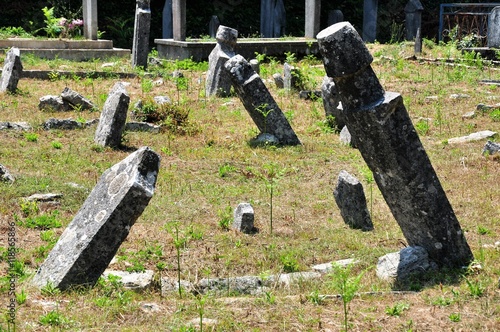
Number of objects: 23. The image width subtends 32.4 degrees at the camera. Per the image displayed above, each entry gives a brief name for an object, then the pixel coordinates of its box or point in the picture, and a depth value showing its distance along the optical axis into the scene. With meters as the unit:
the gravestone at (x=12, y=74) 15.52
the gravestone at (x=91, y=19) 22.58
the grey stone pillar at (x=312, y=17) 23.03
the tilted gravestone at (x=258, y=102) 12.51
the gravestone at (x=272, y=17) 25.97
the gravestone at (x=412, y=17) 24.78
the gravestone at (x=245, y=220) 8.23
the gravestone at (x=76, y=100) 14.27
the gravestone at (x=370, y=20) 25.83
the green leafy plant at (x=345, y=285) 5.29
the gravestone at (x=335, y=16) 26.51
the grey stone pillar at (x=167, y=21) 25.73
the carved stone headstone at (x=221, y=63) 16.33
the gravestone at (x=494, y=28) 19.56
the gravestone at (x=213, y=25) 25.17
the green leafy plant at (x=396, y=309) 5.61
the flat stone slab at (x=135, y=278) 6.36
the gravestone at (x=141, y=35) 19.20
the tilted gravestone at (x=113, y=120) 11.85
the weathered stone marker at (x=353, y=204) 8.46
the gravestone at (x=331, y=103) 13.41
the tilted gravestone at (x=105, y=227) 6.12
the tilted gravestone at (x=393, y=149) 6.45
